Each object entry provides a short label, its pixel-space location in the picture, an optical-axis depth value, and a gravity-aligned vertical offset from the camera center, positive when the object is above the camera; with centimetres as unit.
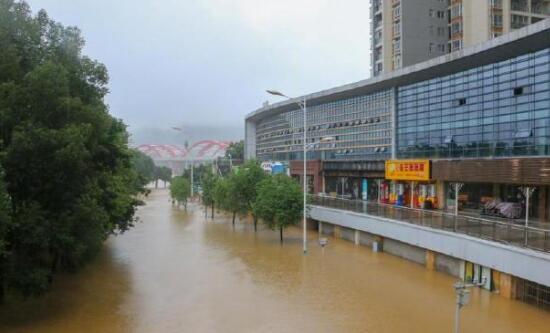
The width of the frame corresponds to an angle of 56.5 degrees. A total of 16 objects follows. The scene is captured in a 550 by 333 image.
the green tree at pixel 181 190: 5716 -220
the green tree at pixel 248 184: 3459 -89
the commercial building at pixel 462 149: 1802 +132
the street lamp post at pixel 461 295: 1061 -259
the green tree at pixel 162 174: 11512 -81
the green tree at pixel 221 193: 3732 -175
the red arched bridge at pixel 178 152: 16188 +625
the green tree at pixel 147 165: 9870 +107
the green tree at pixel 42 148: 1320 +58
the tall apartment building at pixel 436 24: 4197 +1296
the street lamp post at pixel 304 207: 2458 -188
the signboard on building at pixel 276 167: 5181 +41
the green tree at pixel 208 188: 4675 -160
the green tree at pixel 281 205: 2830 -193
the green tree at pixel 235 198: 3509 -193
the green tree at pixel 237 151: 8850 +352
